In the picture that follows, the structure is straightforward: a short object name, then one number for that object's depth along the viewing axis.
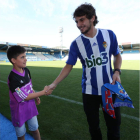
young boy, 1.48
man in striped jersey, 1.40
